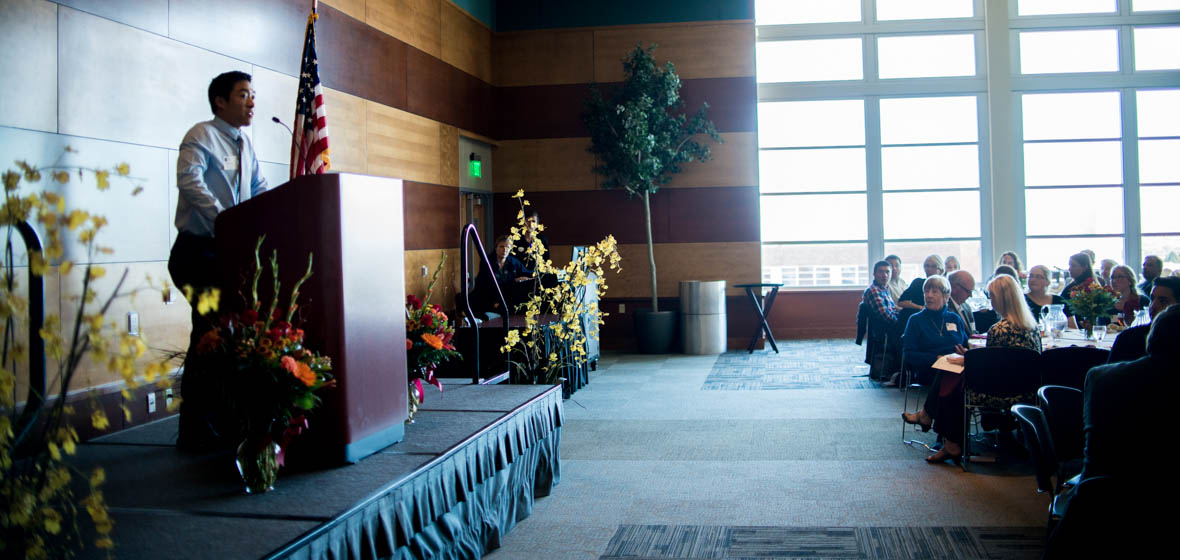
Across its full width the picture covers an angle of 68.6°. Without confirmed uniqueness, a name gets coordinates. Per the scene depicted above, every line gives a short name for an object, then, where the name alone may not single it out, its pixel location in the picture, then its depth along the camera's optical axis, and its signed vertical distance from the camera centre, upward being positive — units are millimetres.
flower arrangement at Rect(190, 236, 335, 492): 2609 -242
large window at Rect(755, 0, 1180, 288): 11828 +2083
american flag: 4949 +1075
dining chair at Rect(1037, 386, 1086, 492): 3770 -620
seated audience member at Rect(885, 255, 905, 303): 8516 +60
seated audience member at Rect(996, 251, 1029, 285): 9109 +239
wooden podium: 2873 +60
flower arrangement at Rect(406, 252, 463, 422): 3715 -203
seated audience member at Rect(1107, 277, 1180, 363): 4082 -304
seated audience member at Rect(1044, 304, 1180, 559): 2838 -420
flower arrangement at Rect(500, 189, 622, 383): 6785 -226
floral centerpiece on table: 5398 -138
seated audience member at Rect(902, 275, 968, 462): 6020 -340
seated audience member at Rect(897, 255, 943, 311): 7438 -48
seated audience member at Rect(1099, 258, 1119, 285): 8992 +145
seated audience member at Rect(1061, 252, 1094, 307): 7559 +106
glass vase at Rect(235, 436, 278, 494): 2672 -506
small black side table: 10680 -279
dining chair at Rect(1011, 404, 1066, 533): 3373 -646
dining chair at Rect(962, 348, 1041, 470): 4625 -502
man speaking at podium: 3309 +457
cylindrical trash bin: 10703 -333
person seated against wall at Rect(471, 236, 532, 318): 7941 +106
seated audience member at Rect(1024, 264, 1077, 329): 6547 -50
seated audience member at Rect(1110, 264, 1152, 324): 6484 -90
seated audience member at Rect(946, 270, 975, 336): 6434 -33
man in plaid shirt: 7574 -87
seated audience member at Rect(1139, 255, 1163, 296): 7527 +108
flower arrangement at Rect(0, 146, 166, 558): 1357 -163
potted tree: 10414 +1921
